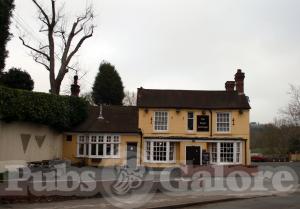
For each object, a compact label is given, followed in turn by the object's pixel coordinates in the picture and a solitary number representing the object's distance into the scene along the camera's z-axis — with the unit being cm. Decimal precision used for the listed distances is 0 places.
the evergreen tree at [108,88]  3549
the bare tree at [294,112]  3967
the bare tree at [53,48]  2596
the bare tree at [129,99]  4647
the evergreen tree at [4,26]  1803
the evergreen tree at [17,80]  2216
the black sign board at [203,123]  2416
